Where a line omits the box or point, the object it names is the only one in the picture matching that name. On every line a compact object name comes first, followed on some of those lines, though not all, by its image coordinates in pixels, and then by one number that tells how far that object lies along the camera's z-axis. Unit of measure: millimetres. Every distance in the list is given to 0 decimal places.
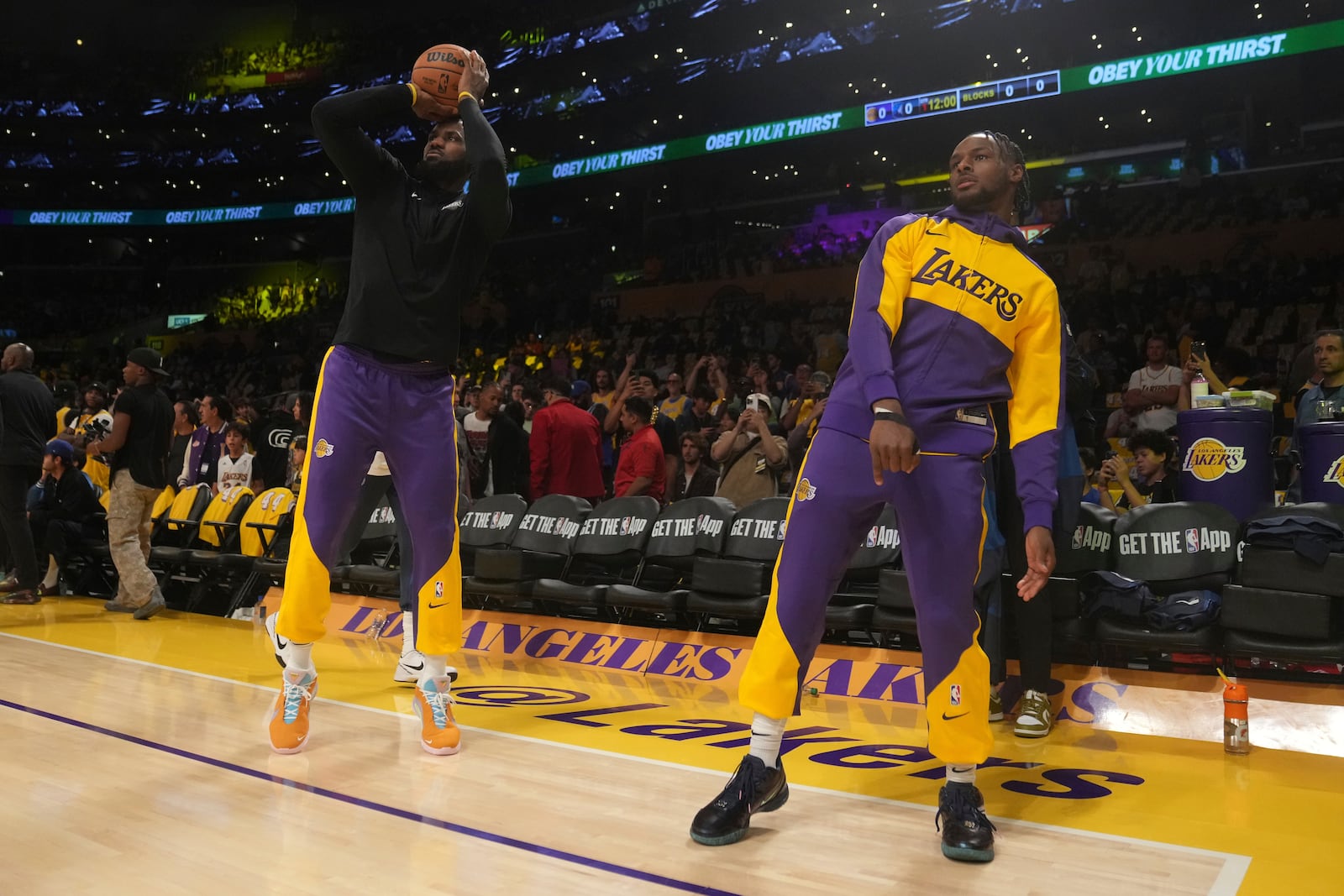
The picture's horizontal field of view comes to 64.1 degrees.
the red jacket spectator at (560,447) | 7414
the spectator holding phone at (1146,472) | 5734
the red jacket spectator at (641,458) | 7242
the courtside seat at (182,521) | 8406
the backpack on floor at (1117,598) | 4363
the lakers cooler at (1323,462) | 4879
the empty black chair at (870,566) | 5203
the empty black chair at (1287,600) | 4027
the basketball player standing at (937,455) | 2674
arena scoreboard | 18594
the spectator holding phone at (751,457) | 6906
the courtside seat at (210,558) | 7621
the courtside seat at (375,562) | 6629
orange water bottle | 3746
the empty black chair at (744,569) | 5320
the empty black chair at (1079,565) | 4426
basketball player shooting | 3445
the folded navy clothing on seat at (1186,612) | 4270
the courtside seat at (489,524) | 6641
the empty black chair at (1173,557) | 4301
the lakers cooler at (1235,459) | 5156
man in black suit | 7391
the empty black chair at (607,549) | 5973
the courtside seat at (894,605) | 4738
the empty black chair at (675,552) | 5613
